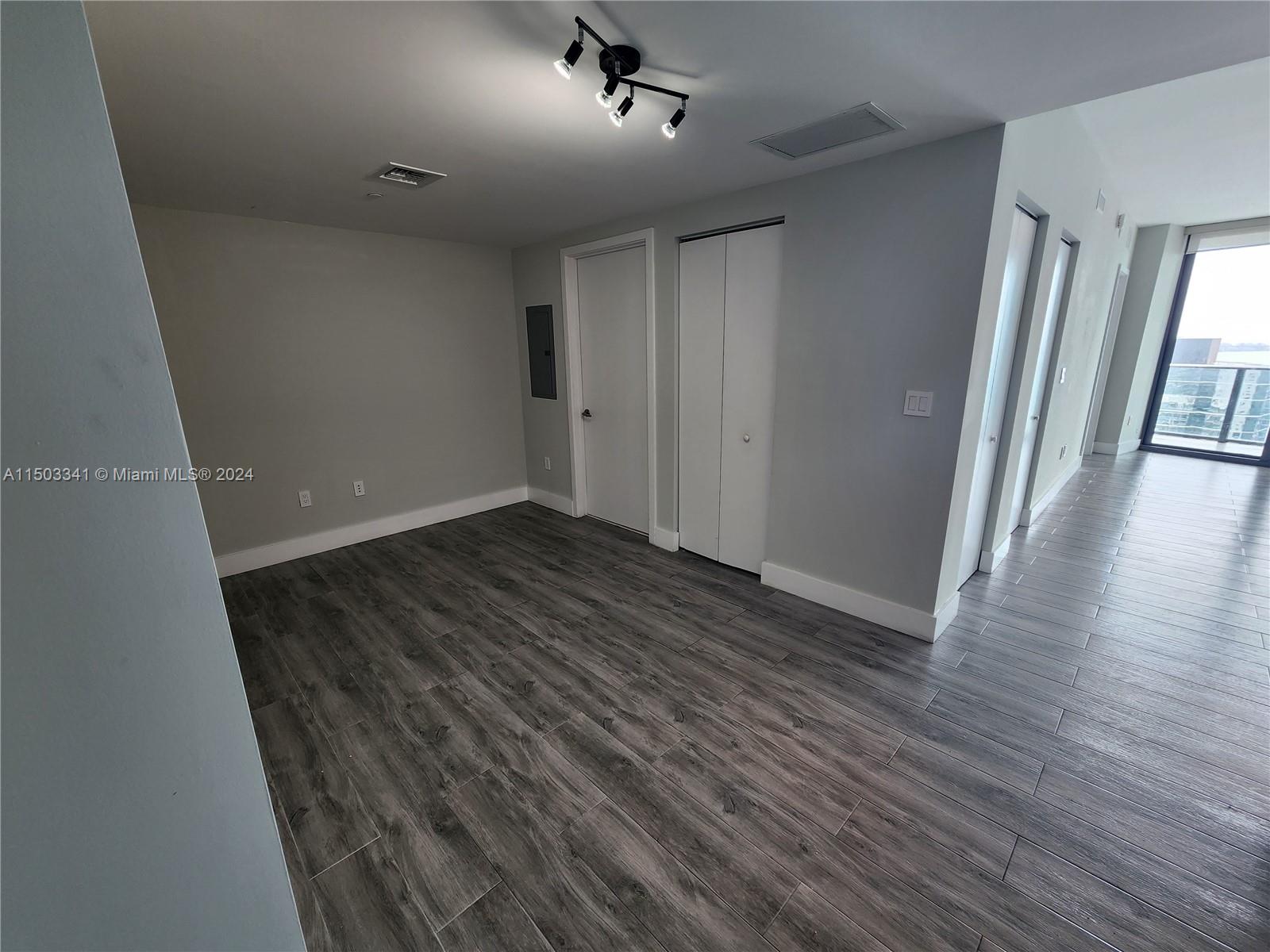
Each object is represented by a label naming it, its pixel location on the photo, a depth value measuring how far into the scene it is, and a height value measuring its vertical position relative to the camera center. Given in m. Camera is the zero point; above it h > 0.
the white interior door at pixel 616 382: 3.85 -0.17
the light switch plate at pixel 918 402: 2.43 -0.21
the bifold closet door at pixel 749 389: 3.00 -0.18
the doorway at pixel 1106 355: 5.73 +0.01
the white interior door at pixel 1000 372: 2.79 -0.08
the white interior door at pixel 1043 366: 3.53 -0.06
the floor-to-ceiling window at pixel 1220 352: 5.91 +0.03
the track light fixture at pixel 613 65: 1.42 +0.88
